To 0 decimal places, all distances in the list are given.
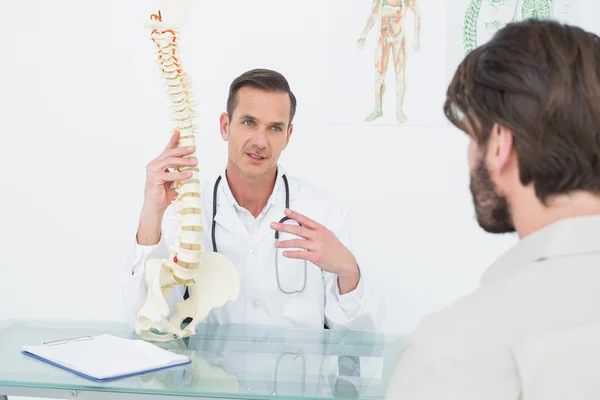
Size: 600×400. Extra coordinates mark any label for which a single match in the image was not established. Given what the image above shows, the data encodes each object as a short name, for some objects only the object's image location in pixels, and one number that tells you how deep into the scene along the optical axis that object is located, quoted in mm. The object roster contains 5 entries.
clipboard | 1718
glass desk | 1631
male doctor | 2551
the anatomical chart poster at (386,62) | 3895
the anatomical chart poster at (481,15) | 3887
